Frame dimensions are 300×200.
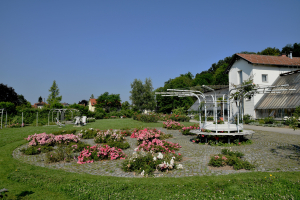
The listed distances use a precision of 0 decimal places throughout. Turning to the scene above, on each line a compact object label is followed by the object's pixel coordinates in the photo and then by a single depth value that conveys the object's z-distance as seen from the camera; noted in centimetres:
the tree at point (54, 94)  3898
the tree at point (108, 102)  6284
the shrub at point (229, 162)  533
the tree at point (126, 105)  5032
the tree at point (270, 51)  4414
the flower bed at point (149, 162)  525
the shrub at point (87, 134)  1196
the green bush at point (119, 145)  880
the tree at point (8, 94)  3789
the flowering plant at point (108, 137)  1025
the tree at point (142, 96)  4378
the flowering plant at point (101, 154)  656
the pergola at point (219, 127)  903
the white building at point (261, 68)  2433
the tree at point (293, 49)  4108
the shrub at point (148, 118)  2420
